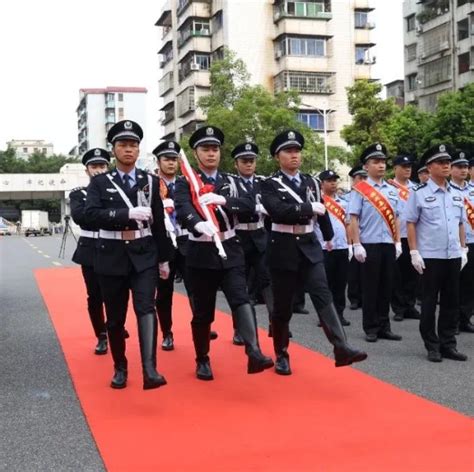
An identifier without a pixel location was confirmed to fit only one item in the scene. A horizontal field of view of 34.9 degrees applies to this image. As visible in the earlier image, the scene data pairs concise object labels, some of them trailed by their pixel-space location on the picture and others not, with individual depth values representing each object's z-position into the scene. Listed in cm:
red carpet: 420
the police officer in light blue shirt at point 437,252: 690
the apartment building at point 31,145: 17125
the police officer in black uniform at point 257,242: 761
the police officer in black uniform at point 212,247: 572
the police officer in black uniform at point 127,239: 557
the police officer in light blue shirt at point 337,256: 902
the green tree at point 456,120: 2998
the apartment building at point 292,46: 5209
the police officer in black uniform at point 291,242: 600
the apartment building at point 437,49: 4644
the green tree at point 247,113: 3170
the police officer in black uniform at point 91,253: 702
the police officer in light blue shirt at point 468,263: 841
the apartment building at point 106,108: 11394
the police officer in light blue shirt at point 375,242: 788
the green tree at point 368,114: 3231
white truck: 6572
